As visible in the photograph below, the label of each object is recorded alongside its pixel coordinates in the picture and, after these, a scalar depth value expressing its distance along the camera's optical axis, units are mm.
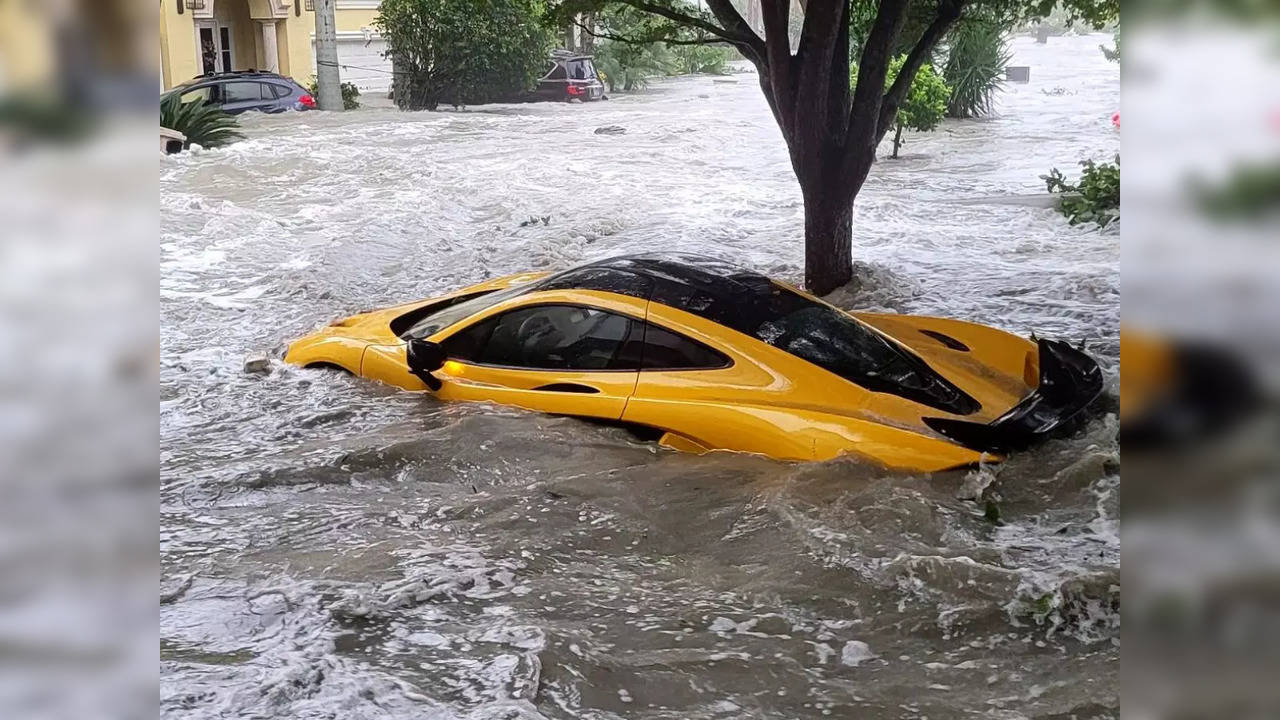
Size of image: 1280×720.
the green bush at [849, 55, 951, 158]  20234
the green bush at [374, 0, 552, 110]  26688
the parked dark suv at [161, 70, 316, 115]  21750
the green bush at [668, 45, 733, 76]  41438
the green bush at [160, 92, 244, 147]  19578
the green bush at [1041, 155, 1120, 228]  14102
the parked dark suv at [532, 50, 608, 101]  29516
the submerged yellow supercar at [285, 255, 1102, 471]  5367
